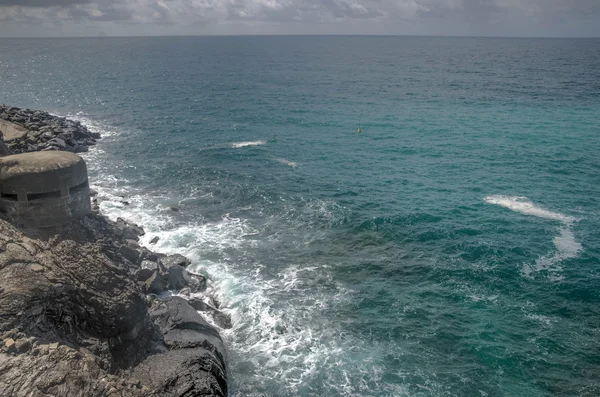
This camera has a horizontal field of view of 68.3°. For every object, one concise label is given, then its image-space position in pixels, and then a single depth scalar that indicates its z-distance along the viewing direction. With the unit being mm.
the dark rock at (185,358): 27641
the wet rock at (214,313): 37844
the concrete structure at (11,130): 69131
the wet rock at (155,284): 39922
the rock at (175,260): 44375
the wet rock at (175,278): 41531
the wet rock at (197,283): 41844
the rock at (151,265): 41469
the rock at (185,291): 41031
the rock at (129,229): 48997
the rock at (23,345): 23534
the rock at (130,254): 42259
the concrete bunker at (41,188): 32562
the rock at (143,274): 40609
